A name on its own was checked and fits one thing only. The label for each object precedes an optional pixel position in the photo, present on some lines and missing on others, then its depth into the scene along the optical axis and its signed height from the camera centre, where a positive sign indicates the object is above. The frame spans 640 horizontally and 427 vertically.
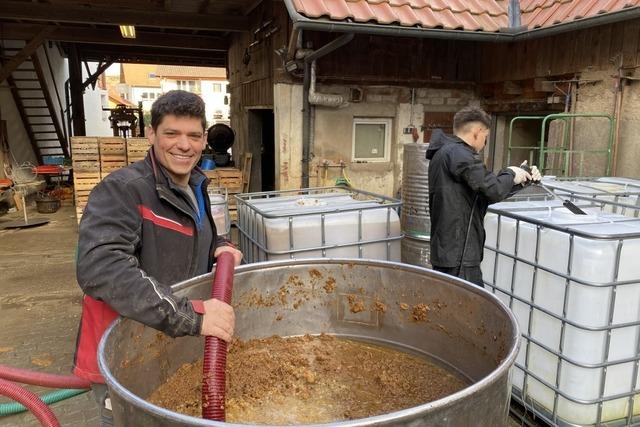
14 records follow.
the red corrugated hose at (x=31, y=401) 2.01 -1.11
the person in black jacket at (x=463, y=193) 3.52 -0.41
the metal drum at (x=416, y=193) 5.55 -0.65
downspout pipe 7.54 +0.26
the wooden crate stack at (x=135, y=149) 9.99 -0.31
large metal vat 1.18 -0.71
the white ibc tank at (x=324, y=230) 3.40 -0.67
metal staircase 14.56 +0.82
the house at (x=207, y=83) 52.97 +5.73
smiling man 1.50 -0.39
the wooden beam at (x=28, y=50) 11.67 +1.99
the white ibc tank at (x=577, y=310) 2.80 -1.05
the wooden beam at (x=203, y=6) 10.04 +2.74
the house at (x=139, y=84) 61.12 +6.23
